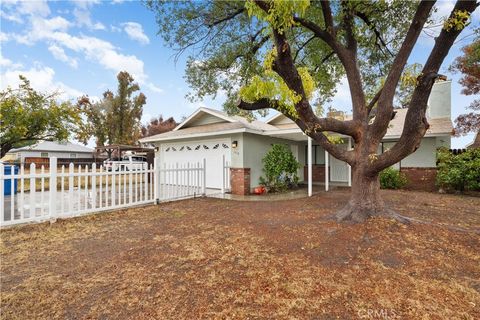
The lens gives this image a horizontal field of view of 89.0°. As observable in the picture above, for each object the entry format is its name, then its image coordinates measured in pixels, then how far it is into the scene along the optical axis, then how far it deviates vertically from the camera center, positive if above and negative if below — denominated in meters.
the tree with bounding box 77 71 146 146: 29.12 +5.65
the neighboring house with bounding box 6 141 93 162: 33.44 +1.27
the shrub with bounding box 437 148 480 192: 9.95 -0.43
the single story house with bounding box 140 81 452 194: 10.56 +0.83
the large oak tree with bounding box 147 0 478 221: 4.27 +2.61
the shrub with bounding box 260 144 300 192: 10.96 -0.33
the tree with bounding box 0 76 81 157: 12.10 +2.37
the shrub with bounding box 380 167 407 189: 11.60 -0.92
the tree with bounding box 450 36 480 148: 14.34 +5.04
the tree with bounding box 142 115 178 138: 33.95 +4.95
